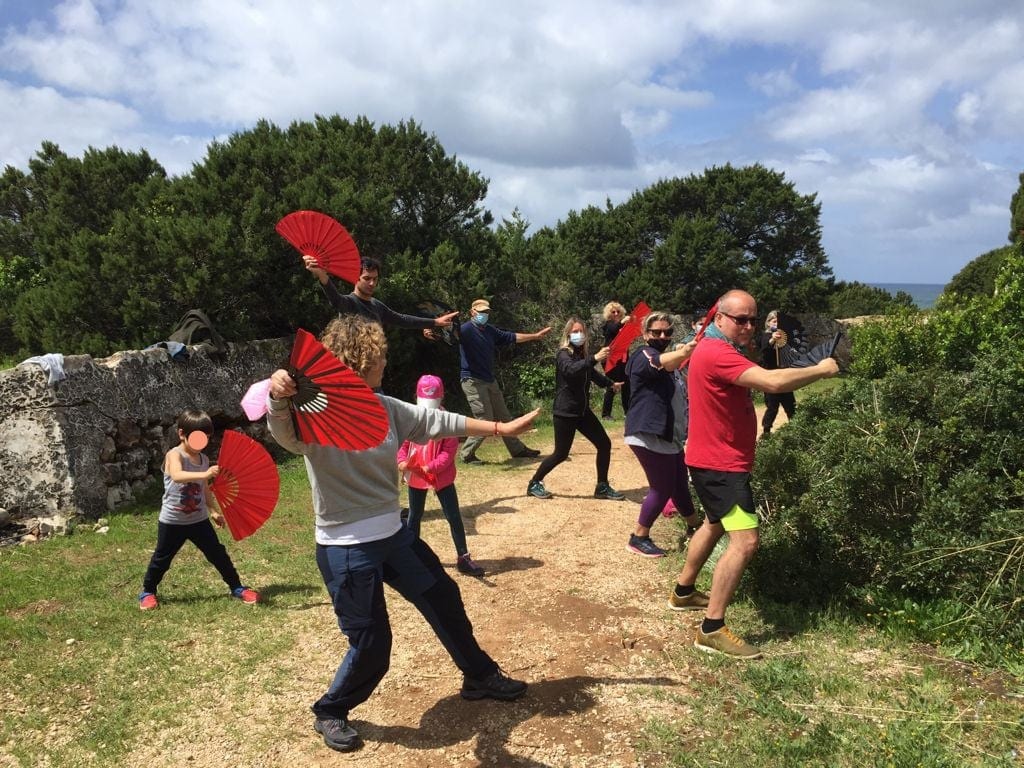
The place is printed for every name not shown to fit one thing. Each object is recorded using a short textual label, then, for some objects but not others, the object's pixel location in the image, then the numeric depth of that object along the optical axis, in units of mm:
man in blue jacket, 8625
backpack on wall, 8406
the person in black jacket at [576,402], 6633
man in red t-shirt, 3721
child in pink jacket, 4977
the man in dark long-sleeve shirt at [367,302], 6043
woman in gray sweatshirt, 2926
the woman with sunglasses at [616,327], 8320
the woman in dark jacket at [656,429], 5363
